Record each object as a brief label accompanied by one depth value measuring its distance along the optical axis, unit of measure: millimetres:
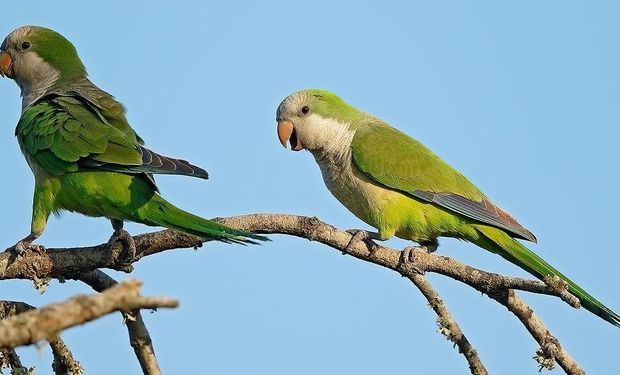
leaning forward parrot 13437
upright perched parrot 10703
